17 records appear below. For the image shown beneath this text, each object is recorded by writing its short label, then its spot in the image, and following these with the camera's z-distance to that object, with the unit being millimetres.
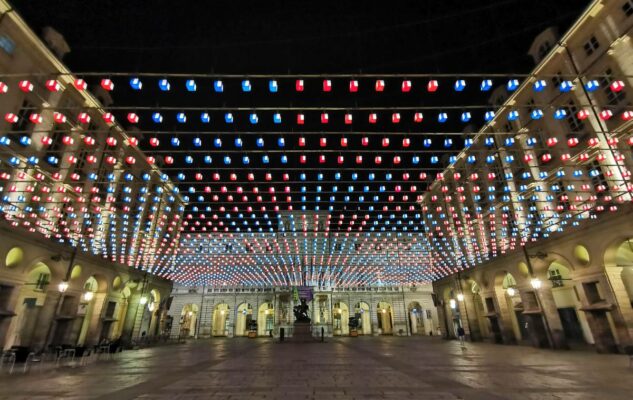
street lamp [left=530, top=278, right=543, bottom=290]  18639
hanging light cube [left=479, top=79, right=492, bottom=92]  9852
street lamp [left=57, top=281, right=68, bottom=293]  18922
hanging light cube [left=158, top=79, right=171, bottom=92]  10211
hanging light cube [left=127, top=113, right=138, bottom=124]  11555
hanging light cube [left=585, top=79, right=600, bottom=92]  11438
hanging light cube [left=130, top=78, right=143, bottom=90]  9867
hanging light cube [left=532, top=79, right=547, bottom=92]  10586
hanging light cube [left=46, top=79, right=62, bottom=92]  11234
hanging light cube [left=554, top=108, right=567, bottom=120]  13534
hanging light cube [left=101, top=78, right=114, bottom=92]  10359
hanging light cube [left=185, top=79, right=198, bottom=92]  9995
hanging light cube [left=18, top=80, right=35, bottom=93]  11214
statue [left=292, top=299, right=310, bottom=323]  35531
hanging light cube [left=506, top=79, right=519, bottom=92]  9956
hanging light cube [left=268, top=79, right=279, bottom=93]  10258
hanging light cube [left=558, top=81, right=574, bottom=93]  11095
